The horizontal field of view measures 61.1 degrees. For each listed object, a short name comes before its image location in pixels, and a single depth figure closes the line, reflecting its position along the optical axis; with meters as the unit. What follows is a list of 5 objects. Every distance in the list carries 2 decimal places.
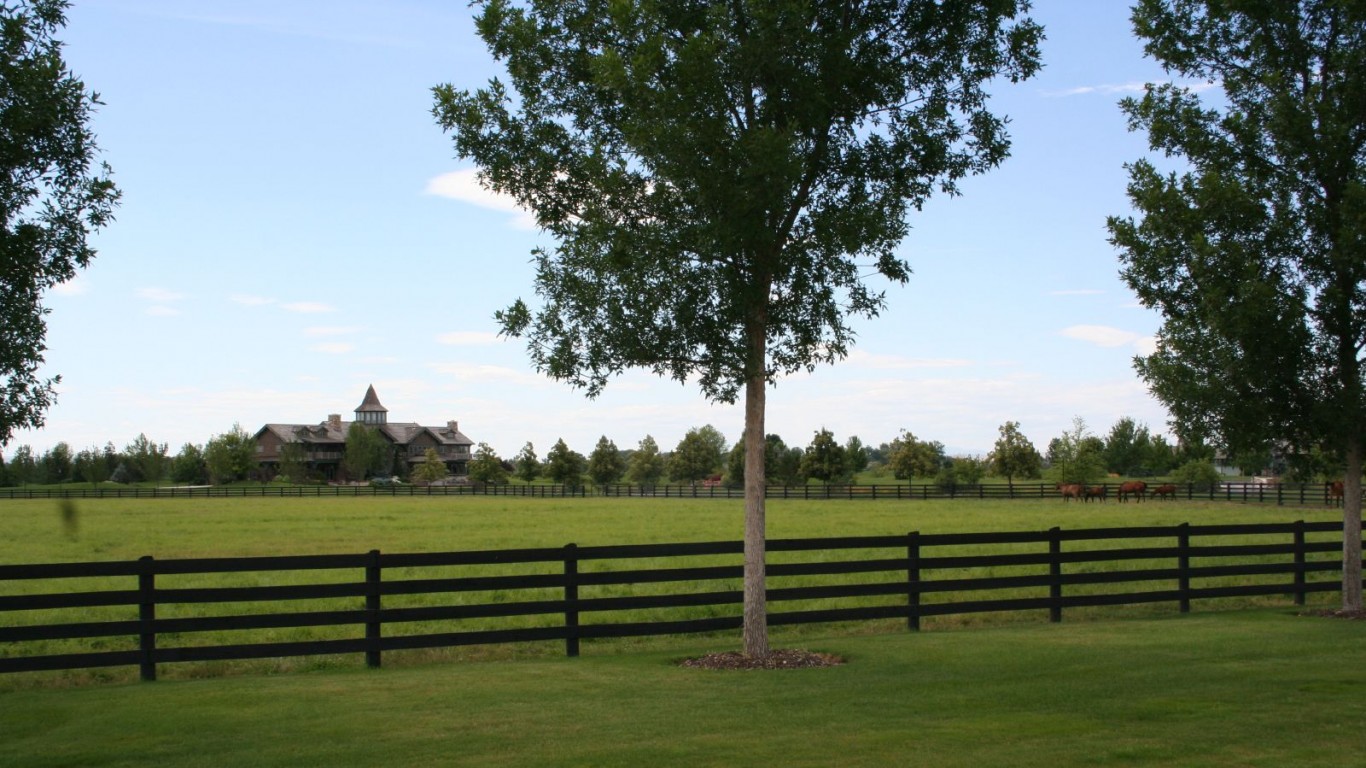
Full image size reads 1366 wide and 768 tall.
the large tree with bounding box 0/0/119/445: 10.62
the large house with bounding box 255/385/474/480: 144.38
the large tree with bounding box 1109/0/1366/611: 16.33
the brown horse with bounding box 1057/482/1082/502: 63.59
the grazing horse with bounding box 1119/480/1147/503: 61.88
